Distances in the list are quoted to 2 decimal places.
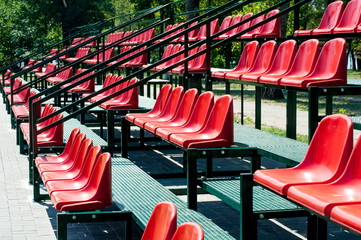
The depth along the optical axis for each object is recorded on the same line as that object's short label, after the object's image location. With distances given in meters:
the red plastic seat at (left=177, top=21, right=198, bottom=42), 14.16
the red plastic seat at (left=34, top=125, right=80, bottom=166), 7.61
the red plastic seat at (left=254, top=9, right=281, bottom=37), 10.77
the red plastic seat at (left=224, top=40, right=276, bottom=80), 8.88
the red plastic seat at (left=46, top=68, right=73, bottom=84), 16.55
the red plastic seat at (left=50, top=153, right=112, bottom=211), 5.68
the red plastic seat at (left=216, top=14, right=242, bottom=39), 12.73
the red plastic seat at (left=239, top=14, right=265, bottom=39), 10.84
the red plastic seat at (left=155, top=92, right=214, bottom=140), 7.35
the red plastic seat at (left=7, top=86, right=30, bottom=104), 14.31
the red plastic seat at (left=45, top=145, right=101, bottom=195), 6.17
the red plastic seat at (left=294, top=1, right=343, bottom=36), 9.29
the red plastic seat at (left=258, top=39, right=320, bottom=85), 7.55
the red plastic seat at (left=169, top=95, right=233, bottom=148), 6.61
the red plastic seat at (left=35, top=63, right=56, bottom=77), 19.71
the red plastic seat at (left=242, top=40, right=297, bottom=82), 8.20
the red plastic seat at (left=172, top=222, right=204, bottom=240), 3.16
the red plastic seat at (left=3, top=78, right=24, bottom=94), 17.22
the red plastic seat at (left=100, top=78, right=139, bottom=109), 10.31
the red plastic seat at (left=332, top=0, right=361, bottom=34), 8.77
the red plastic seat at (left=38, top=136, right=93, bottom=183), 6.76
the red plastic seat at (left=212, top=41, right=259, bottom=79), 9.51
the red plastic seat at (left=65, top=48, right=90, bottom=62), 19.94
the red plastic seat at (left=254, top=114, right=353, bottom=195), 4.61
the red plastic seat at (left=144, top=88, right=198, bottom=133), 7.97
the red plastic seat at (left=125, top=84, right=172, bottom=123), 9.14
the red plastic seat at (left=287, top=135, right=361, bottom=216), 4.03
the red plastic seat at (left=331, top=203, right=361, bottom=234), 3.57
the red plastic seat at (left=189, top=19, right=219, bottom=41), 13.86
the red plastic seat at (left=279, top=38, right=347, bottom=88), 6.85
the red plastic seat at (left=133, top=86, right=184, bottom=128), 8.62
